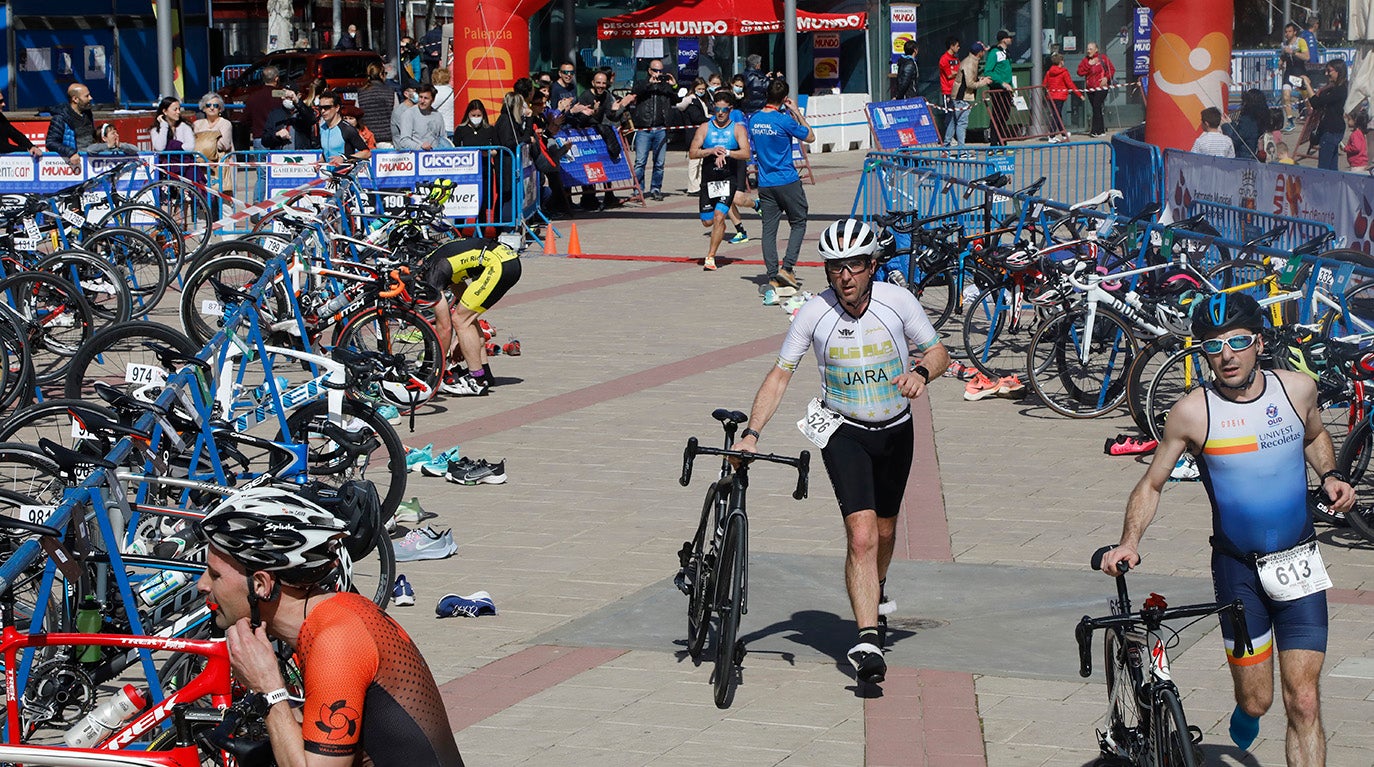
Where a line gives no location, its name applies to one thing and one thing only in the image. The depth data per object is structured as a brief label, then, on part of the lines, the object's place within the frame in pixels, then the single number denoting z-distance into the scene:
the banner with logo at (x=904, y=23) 36.81
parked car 33.97
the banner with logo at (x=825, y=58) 37.41
